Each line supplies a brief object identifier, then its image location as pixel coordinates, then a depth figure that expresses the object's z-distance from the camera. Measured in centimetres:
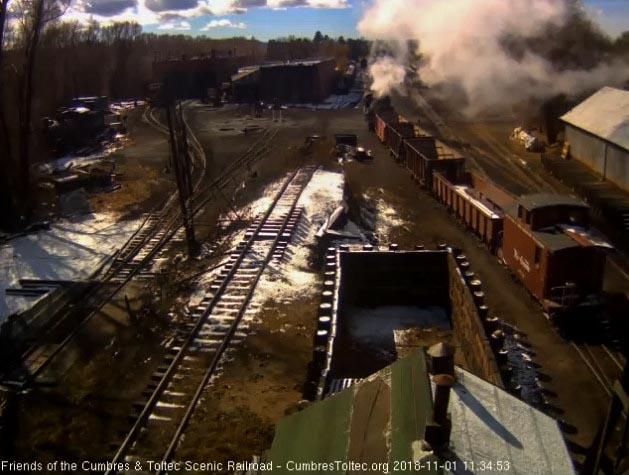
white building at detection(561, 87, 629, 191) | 2314
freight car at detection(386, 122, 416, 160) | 2958
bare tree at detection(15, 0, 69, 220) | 2292
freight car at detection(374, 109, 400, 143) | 3450
